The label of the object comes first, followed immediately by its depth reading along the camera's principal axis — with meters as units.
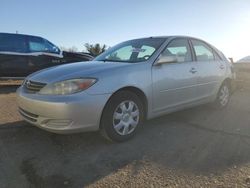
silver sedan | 2.40
